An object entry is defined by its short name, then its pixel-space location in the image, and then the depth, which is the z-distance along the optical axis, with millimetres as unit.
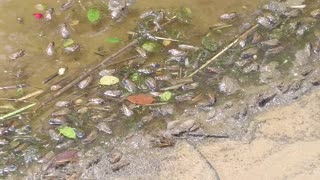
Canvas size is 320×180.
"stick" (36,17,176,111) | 3804
